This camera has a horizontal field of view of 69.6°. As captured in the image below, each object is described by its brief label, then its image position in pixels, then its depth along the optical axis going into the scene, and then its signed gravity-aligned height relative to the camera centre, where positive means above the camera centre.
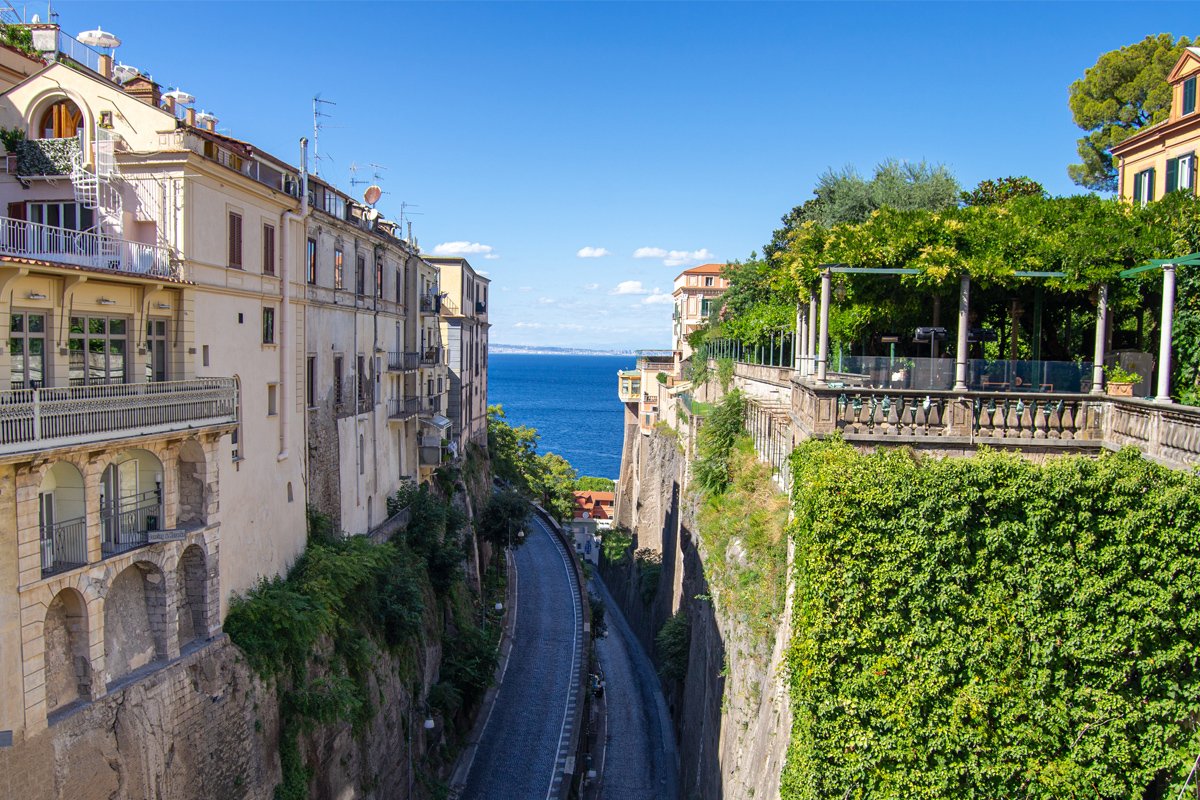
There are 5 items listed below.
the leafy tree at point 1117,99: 33.75 +10.33
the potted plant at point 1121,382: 14.29 -0.52
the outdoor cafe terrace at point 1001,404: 13.17 -0.88
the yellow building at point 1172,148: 22.92 +5.70
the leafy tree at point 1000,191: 31.75 +5.93
